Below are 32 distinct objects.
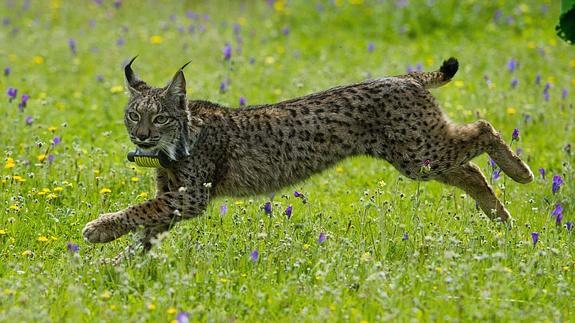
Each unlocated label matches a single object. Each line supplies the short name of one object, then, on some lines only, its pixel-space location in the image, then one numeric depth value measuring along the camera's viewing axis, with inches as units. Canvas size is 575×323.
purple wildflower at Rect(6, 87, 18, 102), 653.3
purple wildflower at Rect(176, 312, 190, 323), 358.0
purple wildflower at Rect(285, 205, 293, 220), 489.4
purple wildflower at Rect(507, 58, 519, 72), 834.8
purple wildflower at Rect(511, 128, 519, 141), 531.8
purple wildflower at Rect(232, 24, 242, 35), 1039.4
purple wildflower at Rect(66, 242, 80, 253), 446.4
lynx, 524.1
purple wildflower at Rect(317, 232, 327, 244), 463.8
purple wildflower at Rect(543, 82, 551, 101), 762.4
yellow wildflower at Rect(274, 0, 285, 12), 1170.6
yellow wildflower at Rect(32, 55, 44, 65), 969.4
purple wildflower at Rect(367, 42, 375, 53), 952.6
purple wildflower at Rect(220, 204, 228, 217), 513.5
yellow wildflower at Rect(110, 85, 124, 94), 828.3
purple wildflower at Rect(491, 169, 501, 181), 558.5
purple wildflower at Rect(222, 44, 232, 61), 721.6
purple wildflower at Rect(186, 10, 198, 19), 1161.3
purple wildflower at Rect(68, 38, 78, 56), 899.4
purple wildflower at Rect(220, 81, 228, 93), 725.6
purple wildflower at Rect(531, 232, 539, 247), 472.7
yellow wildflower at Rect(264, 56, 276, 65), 938.7
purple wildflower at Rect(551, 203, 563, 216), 511.2
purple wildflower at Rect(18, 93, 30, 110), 660.1
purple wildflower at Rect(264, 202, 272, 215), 488.4
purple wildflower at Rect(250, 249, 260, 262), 448.1
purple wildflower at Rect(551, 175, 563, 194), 547.8
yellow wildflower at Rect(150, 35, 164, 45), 1042.7
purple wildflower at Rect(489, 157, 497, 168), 558.3
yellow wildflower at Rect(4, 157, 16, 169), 571.5
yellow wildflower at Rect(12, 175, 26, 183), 558.3
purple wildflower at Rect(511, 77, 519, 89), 786.8
